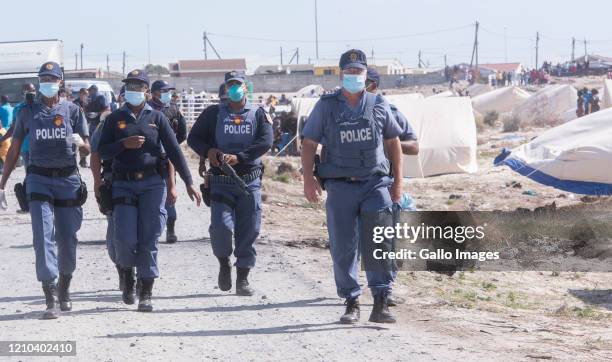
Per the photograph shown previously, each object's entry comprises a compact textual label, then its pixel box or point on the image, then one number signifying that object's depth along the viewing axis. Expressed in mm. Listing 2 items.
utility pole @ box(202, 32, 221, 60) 116006
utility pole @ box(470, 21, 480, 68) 110338
